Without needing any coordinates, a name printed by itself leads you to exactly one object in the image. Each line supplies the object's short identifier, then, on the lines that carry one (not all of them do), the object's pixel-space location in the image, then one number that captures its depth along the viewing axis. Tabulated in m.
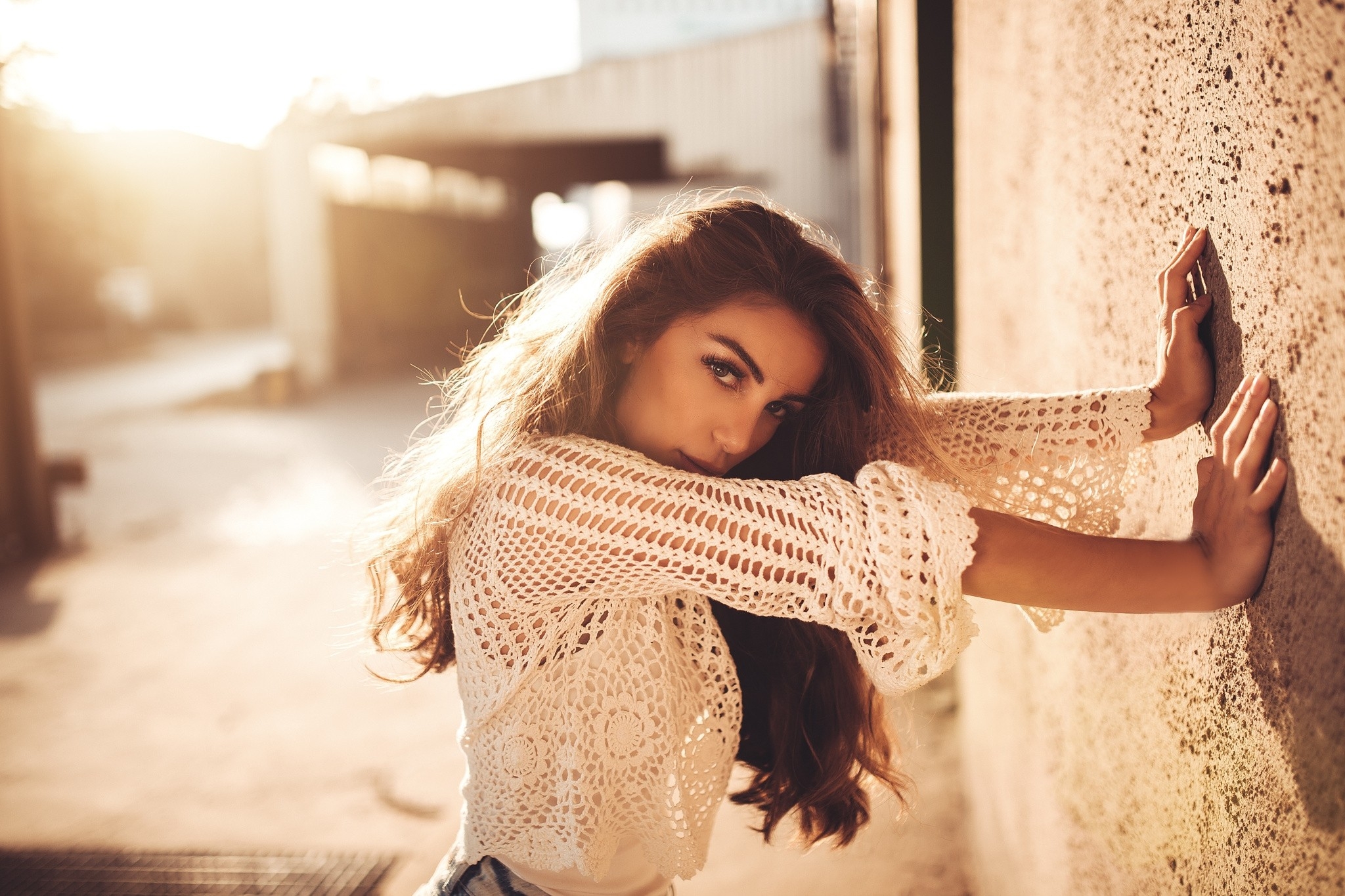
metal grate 3.04
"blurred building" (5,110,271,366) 20.11
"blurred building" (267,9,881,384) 13.90
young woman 1.14
